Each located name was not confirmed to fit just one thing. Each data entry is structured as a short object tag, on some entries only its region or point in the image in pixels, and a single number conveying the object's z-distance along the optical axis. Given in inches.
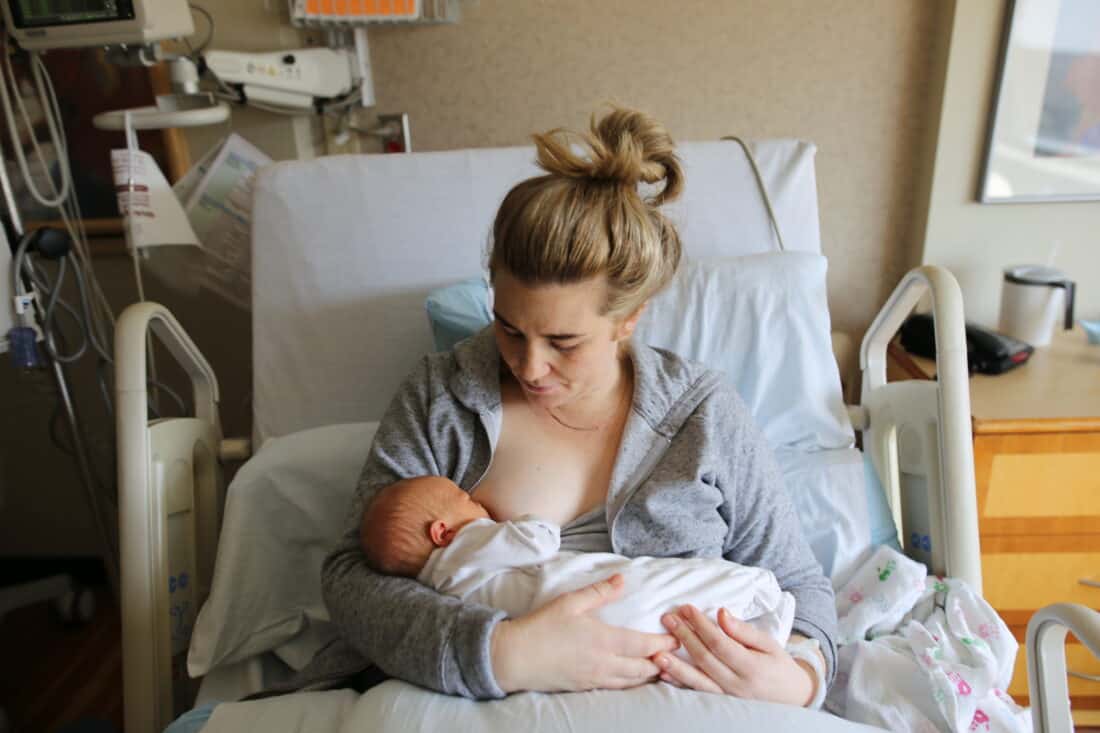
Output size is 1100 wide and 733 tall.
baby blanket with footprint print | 37.5
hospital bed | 43.7
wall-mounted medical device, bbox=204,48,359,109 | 61.8
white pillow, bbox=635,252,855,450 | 52.1
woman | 34.6
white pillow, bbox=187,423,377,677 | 47.2
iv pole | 60.9
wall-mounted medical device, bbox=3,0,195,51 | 54.8
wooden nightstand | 56.5
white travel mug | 65.3
